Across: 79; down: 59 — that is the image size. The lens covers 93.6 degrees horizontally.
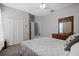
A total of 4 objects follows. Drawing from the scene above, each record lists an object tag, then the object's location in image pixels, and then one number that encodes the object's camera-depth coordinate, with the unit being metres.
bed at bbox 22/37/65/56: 1.92
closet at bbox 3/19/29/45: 2.59
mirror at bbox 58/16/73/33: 2.69
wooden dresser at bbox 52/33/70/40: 2.53
